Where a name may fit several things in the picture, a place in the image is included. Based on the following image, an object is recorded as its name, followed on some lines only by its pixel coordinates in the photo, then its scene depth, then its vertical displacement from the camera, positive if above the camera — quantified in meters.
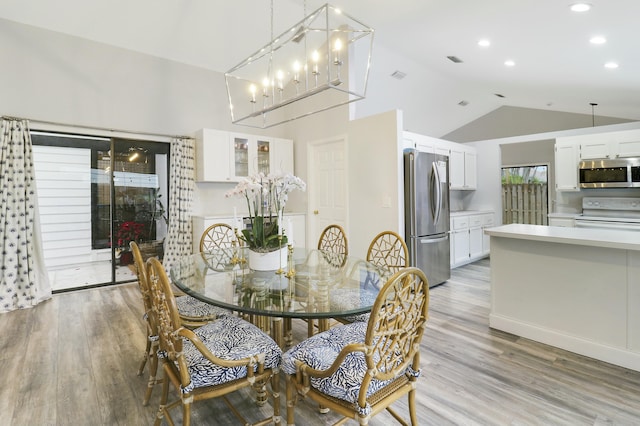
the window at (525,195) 6.17 +0.30
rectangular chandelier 4.46 +2.17
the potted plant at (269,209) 2.29 +0.02
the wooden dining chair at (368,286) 1.75 -0.44
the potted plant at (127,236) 4.59 -0.29
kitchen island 2.30 -0.62
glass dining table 1.61 -0.43
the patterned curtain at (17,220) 3.64 -0.03
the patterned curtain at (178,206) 4.74 +0.13
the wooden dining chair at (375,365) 1.27 -0.67
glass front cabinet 4.73 +0.92
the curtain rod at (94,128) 3.79 +1.14
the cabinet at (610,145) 4.76 +0.97
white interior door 4.88 +0.43
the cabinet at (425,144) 4.54 +1.04
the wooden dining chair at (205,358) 1.42 -0.68
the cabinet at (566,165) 5.34 +0.74
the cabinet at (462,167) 5.96 +0.84
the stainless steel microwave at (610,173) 4.72 +0.54
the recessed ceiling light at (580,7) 2.50 +1.58
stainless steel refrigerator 4.05 -0.01
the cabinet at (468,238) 5.27 -0.46
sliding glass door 4.54 +0.18
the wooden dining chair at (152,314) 1.86 -0.68
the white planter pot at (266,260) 2.29 -0.33
